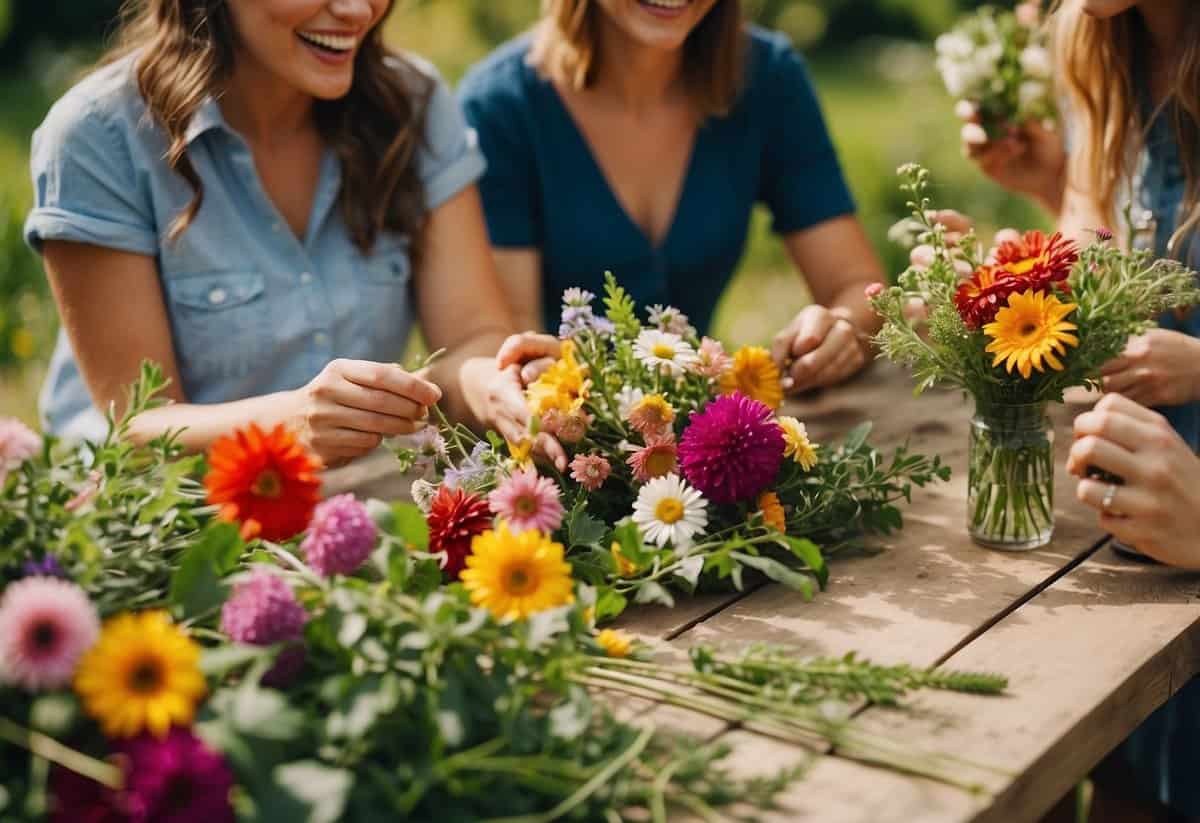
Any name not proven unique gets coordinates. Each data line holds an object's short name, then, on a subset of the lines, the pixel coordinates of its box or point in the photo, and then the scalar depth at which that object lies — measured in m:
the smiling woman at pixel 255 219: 1.87
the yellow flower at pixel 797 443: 1.45
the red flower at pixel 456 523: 1.32
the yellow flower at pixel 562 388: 1.43
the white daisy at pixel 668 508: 1.35
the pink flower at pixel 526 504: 1.25
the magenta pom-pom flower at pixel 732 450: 1.38
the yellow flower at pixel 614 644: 1.20
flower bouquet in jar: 1.35
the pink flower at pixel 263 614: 1.02
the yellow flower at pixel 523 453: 1.42
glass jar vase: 1.46
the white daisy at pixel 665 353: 1.48
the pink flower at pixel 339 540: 1.10
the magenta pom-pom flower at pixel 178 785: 0.89
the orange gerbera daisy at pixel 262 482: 1.13
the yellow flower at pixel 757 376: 1.54
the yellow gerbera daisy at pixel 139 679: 0.93
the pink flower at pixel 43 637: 0.93
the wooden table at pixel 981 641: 1.06
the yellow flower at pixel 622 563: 1.33
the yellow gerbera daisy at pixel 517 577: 1.13
